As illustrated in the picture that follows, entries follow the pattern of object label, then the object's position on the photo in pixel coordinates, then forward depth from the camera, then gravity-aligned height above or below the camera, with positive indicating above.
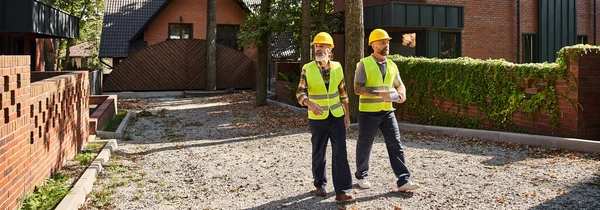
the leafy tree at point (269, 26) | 20.66 +2.31
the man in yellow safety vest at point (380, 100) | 7.11 -0.06
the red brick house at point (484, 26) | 20.50 +2.39
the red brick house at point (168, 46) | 30.77 +2.63
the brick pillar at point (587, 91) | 10.56 +0.05
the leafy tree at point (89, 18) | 41.48 +6.31
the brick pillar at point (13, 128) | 5.75 -0.32
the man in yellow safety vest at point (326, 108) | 6.75 -0.14
